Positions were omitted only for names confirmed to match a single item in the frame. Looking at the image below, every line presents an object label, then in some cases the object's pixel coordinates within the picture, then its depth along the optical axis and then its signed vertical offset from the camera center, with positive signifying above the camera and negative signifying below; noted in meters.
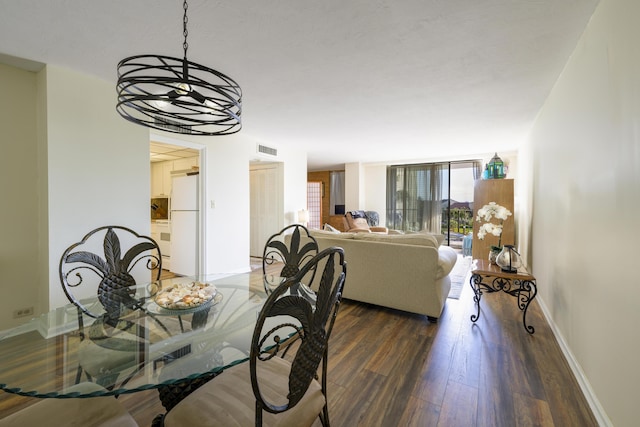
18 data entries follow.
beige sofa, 2.61 -0.64
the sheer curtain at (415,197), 7.14 +0.31
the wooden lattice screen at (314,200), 8.11 +0.21
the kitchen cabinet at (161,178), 5.40 +0.57
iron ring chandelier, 1.08 +0.50
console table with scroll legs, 2.44 -0.62
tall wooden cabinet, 4.76 +0.13
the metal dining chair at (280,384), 0.84 -0.74
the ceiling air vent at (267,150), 5.03 +1.10
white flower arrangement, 2.86 -0.06
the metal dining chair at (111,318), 1.03 -0.62
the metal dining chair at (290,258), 1.99 -0.41
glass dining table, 0.93 -0.62
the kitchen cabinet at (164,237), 4.93 -0.61
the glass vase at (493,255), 2.92 -0.51
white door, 5.78 +0.02
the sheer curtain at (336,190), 8.95 +0.58
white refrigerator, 4.17 -0.32
